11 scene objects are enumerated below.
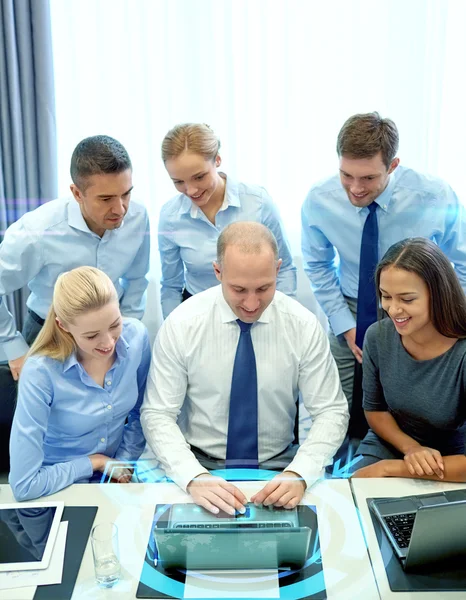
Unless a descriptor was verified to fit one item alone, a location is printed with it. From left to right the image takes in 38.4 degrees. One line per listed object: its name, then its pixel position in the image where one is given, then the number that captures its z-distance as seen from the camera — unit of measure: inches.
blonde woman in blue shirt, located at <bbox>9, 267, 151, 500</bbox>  63.5
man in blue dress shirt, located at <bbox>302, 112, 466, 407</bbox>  83.3
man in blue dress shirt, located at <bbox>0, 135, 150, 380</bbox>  81.0
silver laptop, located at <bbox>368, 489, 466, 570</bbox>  47.5
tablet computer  51.1
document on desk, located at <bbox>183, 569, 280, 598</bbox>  48.1
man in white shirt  68.9
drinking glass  49.2
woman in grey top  69.0
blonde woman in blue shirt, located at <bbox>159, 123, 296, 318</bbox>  84.7
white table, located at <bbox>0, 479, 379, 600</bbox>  48.4
